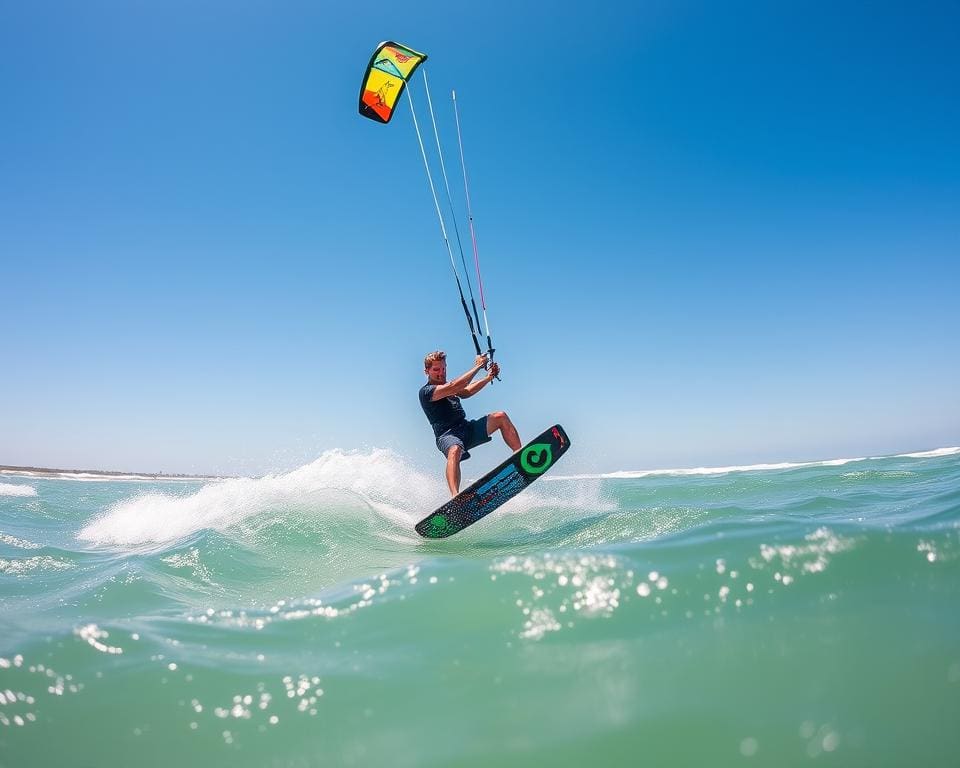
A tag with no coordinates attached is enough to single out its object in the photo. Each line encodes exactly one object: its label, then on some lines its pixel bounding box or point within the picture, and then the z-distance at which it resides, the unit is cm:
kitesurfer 732
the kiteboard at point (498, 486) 609
